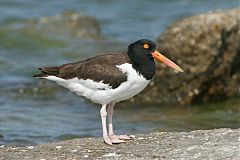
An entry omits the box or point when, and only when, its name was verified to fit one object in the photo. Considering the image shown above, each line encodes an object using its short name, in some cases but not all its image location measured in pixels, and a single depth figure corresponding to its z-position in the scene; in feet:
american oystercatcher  51.13
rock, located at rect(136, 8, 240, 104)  83.66
